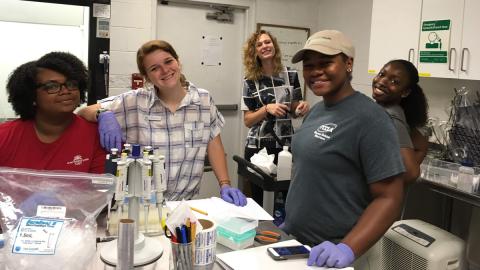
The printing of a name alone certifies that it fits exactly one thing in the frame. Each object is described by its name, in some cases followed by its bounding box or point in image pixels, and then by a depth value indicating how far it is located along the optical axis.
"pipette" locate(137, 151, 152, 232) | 1.21
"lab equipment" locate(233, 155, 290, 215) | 2.38
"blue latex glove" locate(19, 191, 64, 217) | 1.07
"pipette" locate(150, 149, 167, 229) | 1.25
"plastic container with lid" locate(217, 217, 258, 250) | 1.30
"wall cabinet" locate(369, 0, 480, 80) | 2.57
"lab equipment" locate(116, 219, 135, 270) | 1.04
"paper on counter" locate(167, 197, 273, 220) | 1.45
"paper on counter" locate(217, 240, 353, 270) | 1.16
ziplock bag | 0.98
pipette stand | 1.14
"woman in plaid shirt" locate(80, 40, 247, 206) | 1.88
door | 3.85
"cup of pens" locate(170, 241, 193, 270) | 1.07
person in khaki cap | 1.34
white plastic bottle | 2.36
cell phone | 1.20
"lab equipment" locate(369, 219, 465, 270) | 2.16
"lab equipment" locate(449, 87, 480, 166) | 2.66
